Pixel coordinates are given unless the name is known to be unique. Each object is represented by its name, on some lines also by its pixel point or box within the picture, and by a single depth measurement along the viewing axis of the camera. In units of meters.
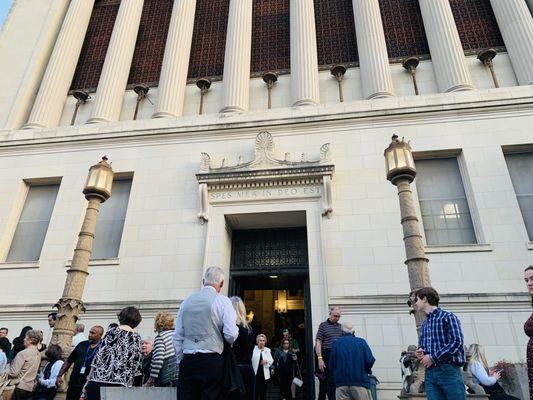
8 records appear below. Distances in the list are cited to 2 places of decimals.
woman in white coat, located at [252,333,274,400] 7.89
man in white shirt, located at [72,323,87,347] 9.14
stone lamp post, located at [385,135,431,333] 7.58
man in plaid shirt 4.73
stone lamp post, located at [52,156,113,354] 8.19
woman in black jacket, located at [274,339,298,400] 10.39
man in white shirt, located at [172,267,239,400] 4.11
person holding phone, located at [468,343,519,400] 6.39
